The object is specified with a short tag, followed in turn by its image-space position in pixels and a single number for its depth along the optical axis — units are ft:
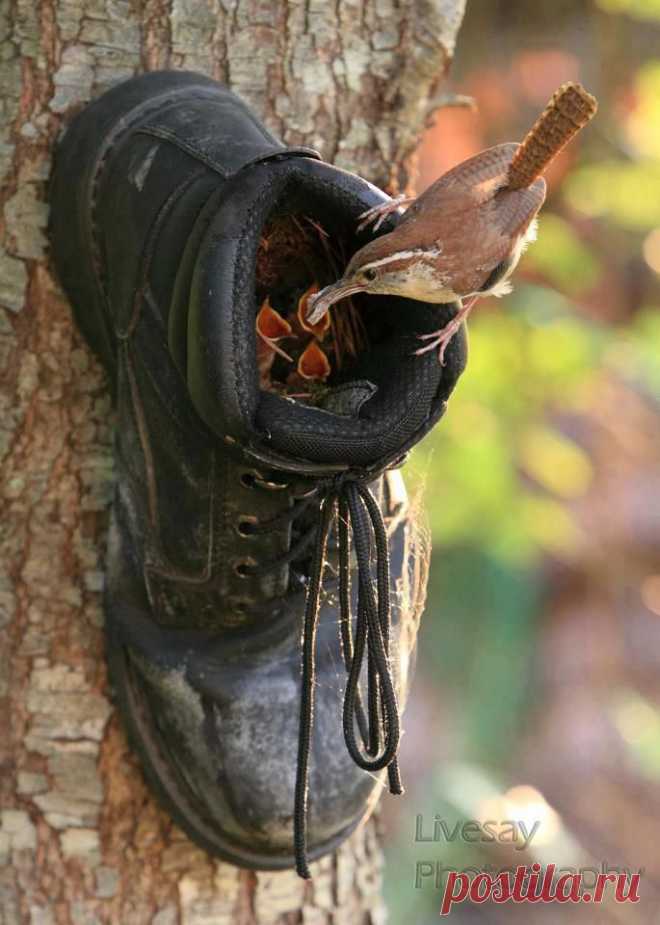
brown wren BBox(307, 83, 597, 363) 8.32
